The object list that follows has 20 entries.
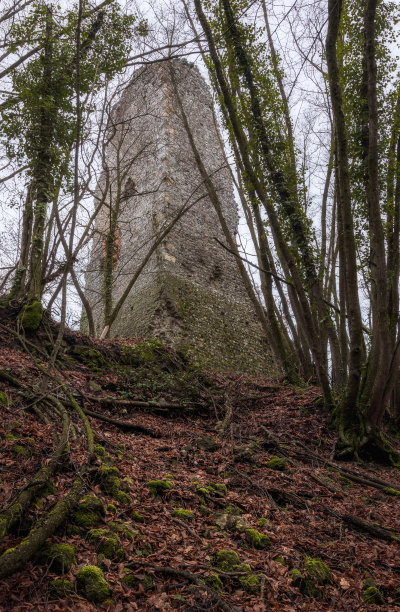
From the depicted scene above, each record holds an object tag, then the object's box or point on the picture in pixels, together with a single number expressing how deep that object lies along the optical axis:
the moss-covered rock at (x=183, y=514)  2.68
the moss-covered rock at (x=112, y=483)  2.68
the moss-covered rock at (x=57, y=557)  1.85
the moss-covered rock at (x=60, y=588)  1.70
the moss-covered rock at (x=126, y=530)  2.27
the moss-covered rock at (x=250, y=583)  2.03
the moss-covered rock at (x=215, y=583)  1.97
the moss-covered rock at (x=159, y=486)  2.96
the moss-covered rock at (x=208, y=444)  4.37
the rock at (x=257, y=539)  2.53
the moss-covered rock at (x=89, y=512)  2.24
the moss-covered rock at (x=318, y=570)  2.24
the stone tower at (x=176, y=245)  10.78
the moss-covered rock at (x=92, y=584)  1.76
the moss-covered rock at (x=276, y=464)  4.12
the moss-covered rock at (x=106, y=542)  2.07
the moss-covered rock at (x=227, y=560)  2.17
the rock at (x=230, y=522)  2.69
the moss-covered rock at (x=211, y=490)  3.09
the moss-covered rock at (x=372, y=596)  2.13
